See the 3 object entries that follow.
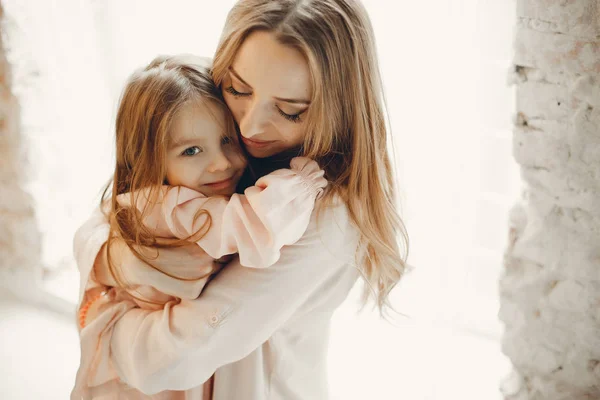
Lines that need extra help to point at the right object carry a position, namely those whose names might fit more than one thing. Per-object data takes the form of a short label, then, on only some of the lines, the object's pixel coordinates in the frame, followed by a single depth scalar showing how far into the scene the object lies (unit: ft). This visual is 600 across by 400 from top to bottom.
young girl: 4.00
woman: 3.87
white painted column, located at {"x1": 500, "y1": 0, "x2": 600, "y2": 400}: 4.33
